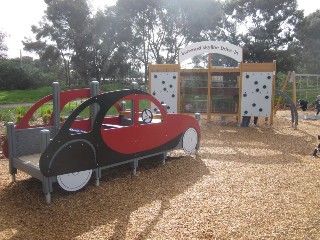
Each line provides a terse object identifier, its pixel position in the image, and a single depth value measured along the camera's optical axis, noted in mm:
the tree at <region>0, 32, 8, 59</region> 34300
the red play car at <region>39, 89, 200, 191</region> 4508
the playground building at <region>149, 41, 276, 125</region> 11656
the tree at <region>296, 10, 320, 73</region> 32906
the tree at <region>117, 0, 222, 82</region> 27547
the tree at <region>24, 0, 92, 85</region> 29047
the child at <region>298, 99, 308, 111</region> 17016
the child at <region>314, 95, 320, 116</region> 15712
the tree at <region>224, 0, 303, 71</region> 29688
